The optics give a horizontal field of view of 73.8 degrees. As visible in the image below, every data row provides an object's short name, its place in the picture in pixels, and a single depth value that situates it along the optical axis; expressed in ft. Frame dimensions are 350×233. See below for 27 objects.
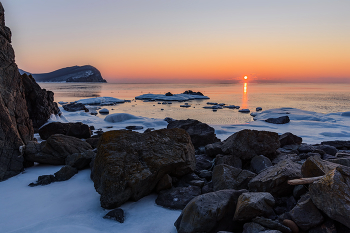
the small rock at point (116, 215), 12.10
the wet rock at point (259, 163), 17.28
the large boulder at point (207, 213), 10.18
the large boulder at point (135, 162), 13.12
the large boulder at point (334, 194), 8.55
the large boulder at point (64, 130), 31.76
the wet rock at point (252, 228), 9.20
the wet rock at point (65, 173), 17.00
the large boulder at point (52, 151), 19.56
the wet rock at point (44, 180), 16.16
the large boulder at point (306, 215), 9.07
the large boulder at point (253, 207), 9.78
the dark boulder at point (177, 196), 13.45
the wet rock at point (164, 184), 14.91
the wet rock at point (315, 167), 11.49
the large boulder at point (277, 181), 11.97
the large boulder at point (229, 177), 13.83
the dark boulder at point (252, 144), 18.88
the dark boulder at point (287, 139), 25.53
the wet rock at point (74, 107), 74.90
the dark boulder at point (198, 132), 25.95
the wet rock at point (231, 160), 18.25
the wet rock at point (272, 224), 9.02
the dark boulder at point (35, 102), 37.81
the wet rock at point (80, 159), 18.85
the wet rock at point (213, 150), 20.95
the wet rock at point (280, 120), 52.29
